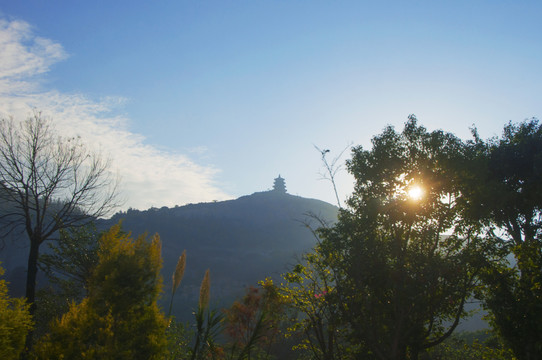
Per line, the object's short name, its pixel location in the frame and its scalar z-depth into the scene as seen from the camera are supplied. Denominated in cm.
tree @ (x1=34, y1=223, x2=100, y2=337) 1844
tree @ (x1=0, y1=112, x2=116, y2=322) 1543
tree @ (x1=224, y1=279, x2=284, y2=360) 1281
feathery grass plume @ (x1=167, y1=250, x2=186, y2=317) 870
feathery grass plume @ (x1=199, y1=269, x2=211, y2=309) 782
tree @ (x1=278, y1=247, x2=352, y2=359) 1166
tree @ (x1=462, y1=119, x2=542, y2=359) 926
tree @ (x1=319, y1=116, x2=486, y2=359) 1068
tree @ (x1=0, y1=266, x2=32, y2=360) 834
